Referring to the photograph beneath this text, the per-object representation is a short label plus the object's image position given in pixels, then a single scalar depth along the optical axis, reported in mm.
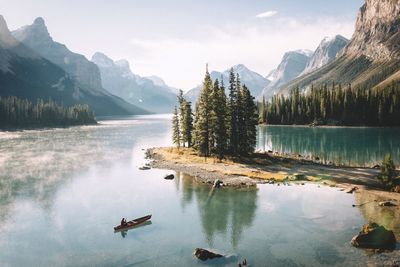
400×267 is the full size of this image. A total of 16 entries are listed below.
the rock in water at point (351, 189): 54231
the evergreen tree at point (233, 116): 85938
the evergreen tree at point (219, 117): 80875
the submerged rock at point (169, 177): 67988
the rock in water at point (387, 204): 45812
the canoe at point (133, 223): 39938
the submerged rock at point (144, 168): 80562
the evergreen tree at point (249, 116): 88312
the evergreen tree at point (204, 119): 83250
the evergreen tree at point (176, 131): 105938
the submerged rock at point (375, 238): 33312
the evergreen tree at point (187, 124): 101312
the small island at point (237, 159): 60719
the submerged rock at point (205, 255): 31953
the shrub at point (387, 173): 53344
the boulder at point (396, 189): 52231
